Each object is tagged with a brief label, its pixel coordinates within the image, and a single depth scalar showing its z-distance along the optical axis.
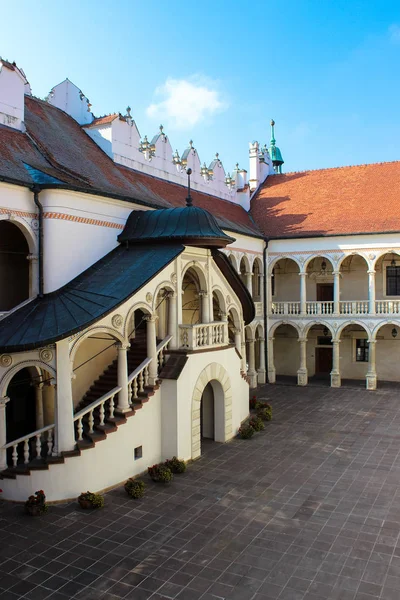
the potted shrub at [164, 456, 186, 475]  15.36
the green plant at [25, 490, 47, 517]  12.24
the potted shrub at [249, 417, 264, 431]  19.72
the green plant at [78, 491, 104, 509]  12.64
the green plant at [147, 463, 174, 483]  14.53
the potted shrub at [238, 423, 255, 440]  18.75
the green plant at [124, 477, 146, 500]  13.49
